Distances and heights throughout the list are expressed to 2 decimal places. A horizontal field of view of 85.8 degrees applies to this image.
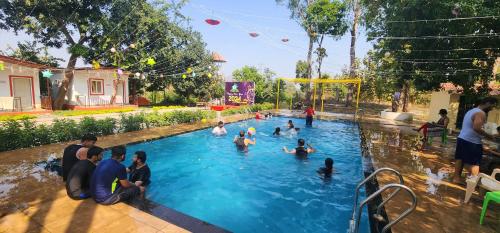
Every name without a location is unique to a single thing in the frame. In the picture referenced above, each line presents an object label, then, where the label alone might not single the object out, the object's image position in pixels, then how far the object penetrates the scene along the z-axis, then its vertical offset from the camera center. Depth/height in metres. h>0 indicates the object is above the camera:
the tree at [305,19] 31.70 +9.14
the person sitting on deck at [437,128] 10.66 -1.18
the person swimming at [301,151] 10.04 -2.09
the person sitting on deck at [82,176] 5.07 -1.63
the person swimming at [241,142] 11.38 -2.06
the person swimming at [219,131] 13.73 -1.91
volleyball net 27.95 -0.03
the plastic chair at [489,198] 4.27 -1.57
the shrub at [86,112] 19.38 -1.63
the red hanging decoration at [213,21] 10.33 +2.79
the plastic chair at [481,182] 4.94 -1.57
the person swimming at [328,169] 8.29 -2.27
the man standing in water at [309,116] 17.48 -1.32
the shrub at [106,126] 11.23 -1.46
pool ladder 3.50 -1.68
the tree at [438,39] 9.98 +2.53
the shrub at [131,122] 12.39 -1.44
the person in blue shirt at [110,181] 4.91 -1.65
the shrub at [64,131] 9.78 -1.50
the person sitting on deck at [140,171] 6.52 -1.96
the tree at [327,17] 30.27 +9.01
